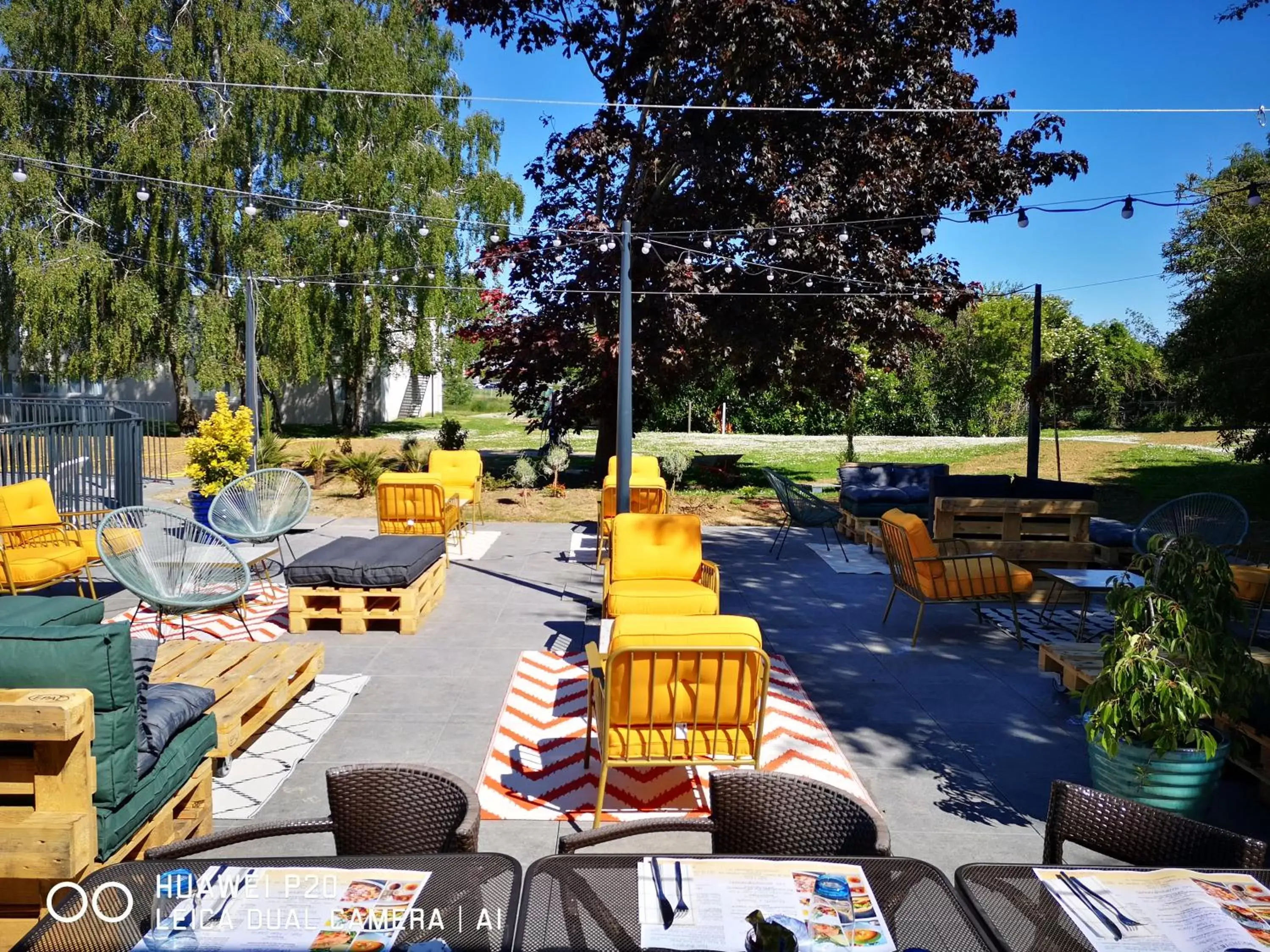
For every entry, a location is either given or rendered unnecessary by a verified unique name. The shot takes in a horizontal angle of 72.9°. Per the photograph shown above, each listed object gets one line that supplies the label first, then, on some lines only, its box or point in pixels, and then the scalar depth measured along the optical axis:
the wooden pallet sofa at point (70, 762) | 2.40
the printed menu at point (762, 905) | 1.62
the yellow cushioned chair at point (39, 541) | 6.05
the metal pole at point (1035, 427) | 11.36
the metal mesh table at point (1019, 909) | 1.66
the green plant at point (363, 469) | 12.88
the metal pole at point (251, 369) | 10.88
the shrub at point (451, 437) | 14.41
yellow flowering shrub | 8.50
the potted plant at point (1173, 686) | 3.16
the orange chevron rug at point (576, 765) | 3.68
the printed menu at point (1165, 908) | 1.65
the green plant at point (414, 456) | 13.86
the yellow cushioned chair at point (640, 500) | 8.65
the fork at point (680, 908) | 1.70
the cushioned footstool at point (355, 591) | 6.10
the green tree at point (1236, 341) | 10.30
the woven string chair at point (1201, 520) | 7.41
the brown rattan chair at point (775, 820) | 2.22
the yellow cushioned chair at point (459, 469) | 10.02
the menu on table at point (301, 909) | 1.60
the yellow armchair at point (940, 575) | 6.07
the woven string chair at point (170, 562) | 5.32
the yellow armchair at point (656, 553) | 5.78
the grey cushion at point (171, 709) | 2.98
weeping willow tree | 17.19
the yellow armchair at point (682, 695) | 3.31
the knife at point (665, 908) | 1.68
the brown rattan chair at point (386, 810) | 2.23
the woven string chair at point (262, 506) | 7.55
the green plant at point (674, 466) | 14.77
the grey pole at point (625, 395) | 6.45
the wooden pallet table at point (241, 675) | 3.67
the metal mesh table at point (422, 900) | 1.62
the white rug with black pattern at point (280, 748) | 3.63
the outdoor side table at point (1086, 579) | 5.84
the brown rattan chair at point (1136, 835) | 2.06
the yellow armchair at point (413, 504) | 8.45
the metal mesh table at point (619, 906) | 1.65
